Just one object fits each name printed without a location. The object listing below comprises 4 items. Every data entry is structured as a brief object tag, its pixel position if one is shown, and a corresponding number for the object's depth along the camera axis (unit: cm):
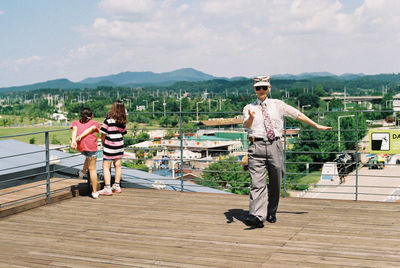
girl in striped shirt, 652
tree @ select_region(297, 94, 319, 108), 17550
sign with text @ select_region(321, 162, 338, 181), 4926
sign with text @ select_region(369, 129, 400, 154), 593
